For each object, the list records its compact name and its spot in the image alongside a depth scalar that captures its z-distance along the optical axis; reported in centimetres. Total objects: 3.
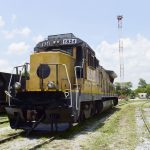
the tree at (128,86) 14562
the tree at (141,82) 19725
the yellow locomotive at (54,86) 1078
